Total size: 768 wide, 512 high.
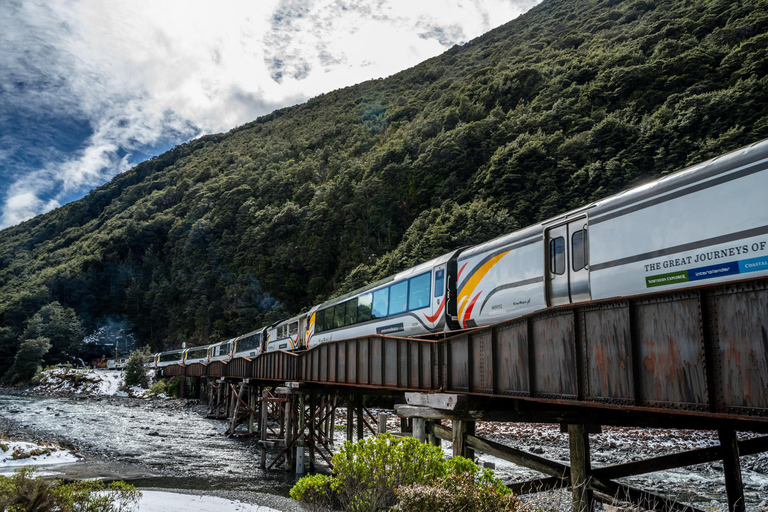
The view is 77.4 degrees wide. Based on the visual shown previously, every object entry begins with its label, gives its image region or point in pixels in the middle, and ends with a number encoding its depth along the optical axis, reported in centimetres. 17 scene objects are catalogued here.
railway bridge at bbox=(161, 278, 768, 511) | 439
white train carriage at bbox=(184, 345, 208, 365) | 4952
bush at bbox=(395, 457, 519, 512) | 522
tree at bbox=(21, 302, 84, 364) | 7300
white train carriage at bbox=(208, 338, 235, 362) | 4259
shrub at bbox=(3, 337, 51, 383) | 6481
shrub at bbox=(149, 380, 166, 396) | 5550
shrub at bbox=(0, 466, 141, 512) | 857
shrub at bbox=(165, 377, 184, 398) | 5451
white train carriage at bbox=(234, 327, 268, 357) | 3512
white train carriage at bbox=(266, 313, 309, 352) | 2680
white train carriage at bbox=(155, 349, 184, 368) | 5694
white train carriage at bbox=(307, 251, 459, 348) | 1359
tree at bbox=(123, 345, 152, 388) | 5875
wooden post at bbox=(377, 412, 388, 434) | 1691
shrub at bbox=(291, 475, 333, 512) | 698
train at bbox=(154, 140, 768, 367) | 640
